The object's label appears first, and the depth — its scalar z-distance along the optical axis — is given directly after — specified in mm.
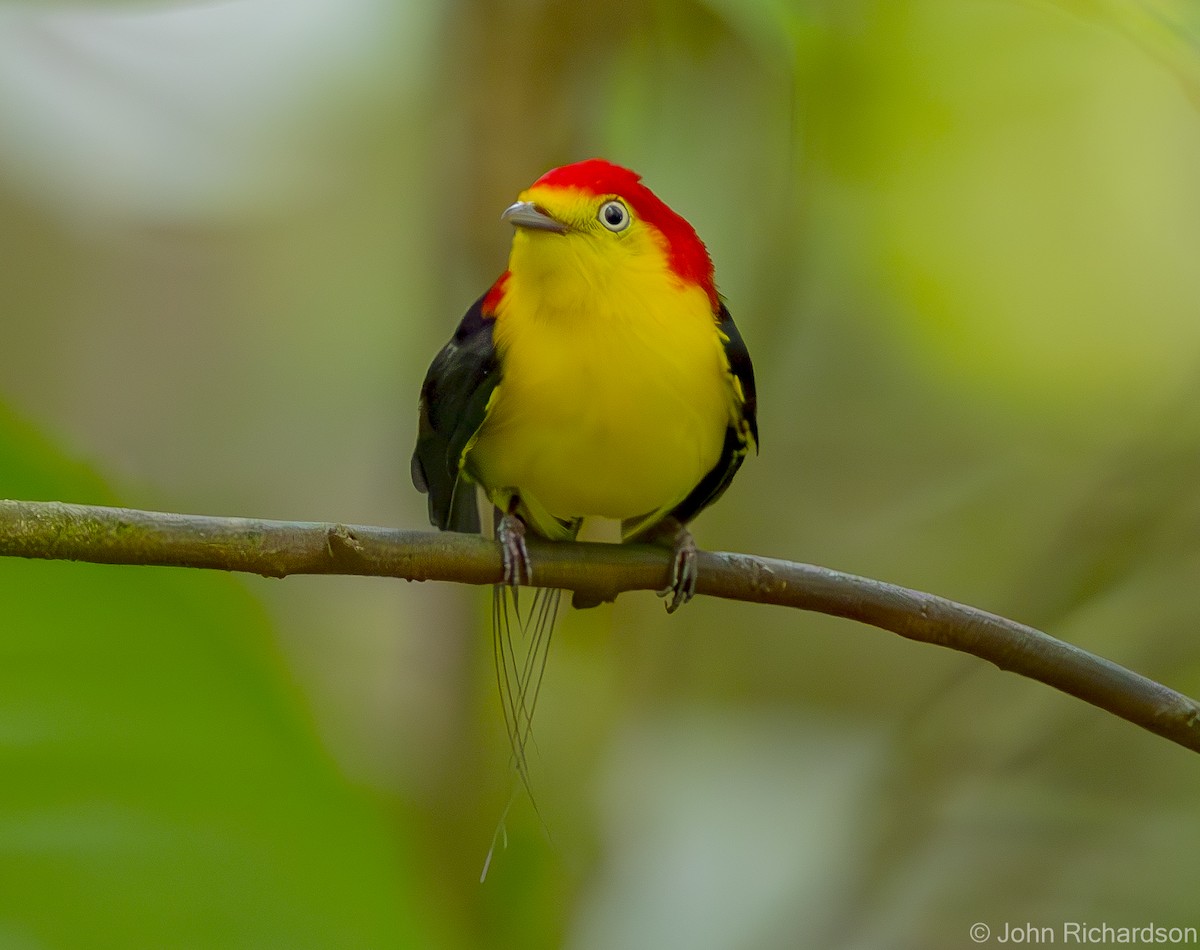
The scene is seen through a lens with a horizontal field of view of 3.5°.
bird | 3555
